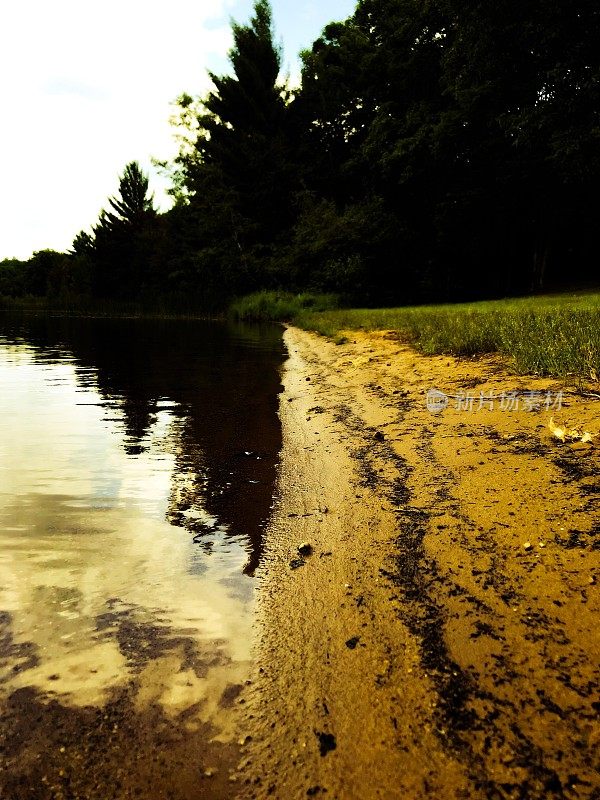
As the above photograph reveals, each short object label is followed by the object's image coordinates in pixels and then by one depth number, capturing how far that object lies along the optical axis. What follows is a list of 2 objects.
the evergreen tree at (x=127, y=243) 43.88
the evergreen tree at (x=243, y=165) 31.89
